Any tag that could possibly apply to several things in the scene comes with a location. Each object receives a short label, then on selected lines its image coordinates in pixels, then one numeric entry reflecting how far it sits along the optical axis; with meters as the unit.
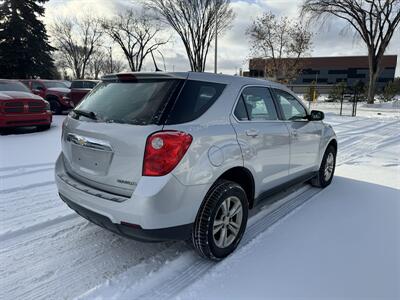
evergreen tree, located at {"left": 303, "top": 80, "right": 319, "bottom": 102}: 22.03
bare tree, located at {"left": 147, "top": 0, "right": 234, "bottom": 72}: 24.03
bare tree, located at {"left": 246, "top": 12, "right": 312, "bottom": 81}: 28.23
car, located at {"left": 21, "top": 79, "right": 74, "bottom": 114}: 13.52
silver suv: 2.36
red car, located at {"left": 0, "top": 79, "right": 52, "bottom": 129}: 8.62
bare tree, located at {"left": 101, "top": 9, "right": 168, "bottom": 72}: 36.09
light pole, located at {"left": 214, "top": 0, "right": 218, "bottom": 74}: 24.67
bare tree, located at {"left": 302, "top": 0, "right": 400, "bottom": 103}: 23.38
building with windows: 67.62
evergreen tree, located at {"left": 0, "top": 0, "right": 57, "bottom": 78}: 32.66
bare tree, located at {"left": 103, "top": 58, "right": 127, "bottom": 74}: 58.25
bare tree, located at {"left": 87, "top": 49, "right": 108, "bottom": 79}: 53.59
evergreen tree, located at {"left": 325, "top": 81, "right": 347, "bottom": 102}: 24.52
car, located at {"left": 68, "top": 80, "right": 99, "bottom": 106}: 13.36
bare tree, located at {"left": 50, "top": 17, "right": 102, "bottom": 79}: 45.94
